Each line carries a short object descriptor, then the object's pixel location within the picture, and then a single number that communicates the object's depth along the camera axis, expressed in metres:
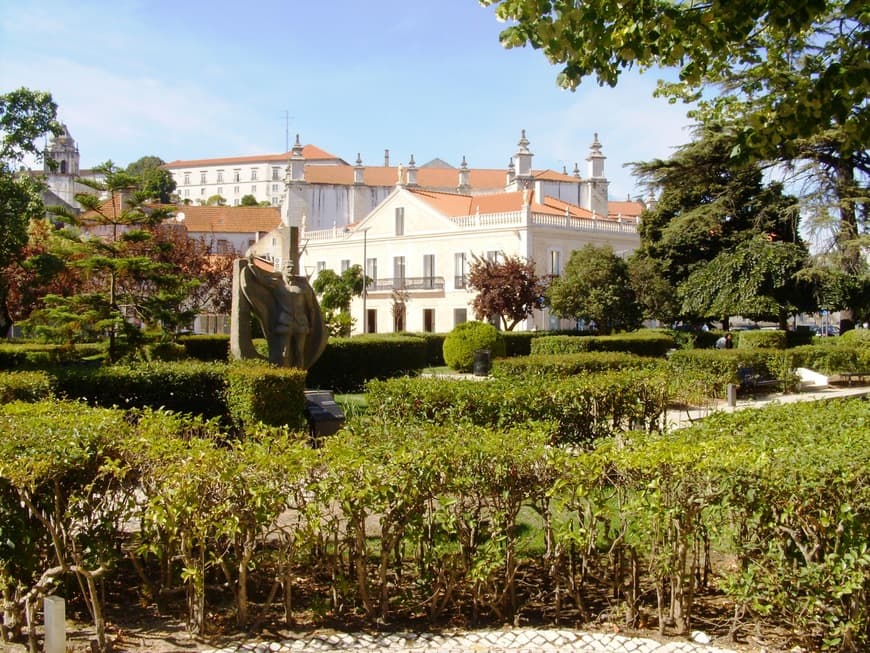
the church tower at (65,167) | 91.69
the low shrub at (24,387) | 9.31
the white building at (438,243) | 43.91
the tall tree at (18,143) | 20.97
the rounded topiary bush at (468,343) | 26.11
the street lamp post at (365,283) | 47.17
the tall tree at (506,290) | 37.12
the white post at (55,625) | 4.12
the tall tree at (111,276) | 14.70
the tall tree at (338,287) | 40.81
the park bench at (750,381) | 19.33
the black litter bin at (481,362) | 24.23
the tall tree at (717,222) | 29.52
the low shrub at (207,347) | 21.94
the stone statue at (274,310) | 12.45
